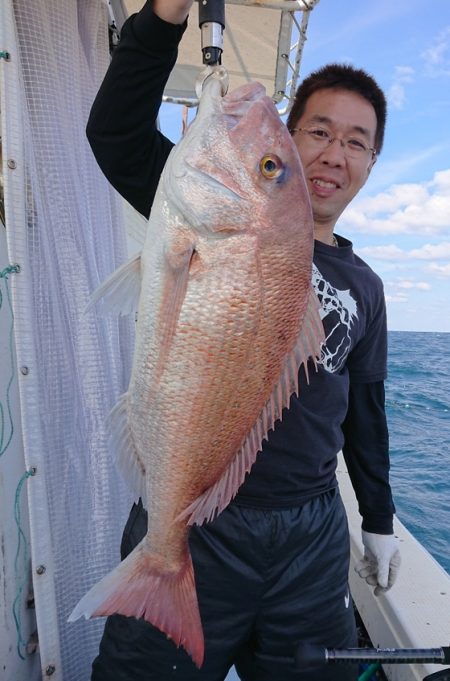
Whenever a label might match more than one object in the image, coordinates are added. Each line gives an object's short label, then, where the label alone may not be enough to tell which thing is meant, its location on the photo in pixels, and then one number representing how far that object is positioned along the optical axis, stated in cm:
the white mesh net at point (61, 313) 60
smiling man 49
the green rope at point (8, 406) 64
